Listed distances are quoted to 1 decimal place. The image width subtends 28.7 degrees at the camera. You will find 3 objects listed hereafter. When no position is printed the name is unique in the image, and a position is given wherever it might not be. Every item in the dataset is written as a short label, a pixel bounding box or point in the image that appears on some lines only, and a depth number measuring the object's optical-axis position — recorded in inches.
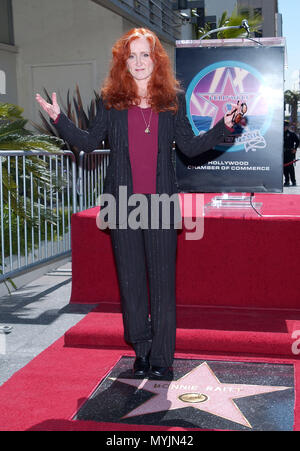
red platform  175.6
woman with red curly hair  125.8
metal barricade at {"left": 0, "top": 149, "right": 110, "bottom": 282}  210.2
